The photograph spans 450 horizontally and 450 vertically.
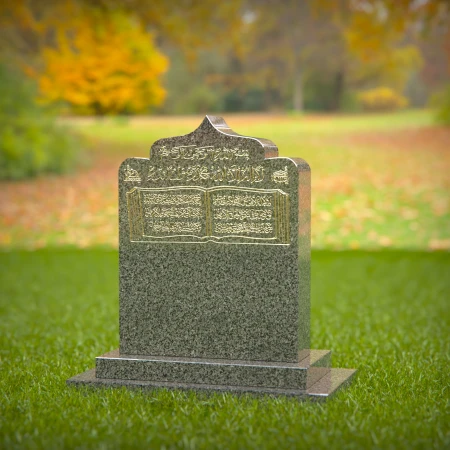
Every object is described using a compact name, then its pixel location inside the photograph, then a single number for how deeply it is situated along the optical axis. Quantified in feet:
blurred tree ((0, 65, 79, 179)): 59.36
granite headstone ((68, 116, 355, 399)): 17.69
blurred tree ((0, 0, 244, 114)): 58.95
